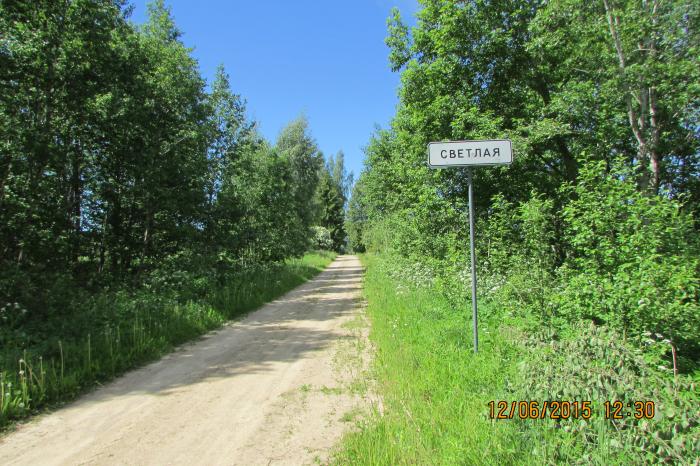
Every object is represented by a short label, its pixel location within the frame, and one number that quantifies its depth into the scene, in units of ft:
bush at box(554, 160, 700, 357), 14.26
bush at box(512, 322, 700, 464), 7.89
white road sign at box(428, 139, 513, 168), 15.57
